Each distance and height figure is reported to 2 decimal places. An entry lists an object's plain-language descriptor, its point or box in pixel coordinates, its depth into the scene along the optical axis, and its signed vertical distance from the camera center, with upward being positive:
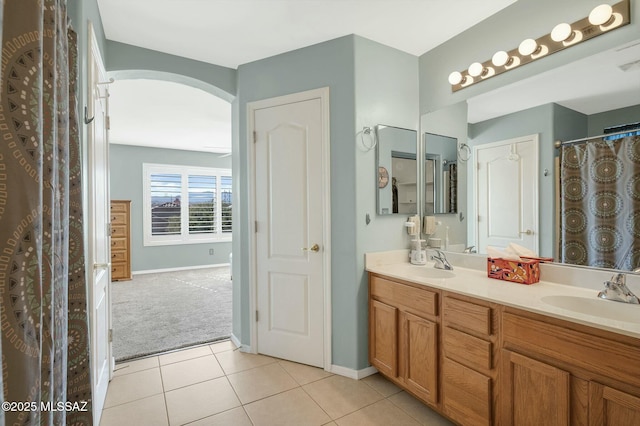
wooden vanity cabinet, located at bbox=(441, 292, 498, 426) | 1.51 -0.79
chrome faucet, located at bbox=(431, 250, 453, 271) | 2.21 -0.38
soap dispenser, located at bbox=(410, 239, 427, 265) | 2.41 -0.34
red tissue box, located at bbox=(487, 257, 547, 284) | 1.75 -0.36
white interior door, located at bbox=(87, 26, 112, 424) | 1.68 -0.09
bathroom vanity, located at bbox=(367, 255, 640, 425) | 1.12 -0.66
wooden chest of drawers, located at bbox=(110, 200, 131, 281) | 5.51 -0.49
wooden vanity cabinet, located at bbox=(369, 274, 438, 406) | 1.82 -0.83
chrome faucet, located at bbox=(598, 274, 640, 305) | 1.38 -0.38
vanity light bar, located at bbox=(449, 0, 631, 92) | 1.52 +0.98
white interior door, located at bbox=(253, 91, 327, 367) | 2.46 -0.15
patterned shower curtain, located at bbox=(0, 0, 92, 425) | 0.63 -0.01
